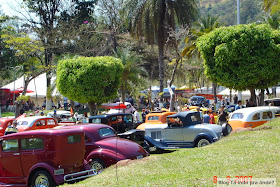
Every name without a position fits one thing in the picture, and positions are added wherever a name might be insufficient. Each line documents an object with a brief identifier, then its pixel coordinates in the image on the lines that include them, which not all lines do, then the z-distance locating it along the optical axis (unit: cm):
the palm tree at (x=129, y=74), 2847
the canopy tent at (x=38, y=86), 4247
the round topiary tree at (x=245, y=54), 2009
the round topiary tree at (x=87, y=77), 2436
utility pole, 2685
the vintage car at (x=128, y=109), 3008
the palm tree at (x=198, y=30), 2947
